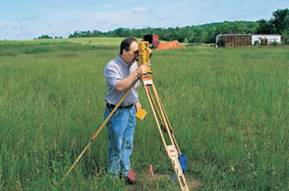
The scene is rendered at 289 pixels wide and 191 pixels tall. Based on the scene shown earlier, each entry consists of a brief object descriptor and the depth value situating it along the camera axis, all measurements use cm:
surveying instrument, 398
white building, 6581
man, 446
